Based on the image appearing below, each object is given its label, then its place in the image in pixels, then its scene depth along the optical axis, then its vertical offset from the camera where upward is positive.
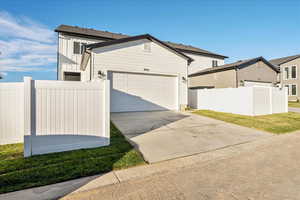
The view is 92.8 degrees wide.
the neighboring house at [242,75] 13.58 +2.66
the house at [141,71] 9.13 +1.95
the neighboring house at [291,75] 21.30 +3.92
